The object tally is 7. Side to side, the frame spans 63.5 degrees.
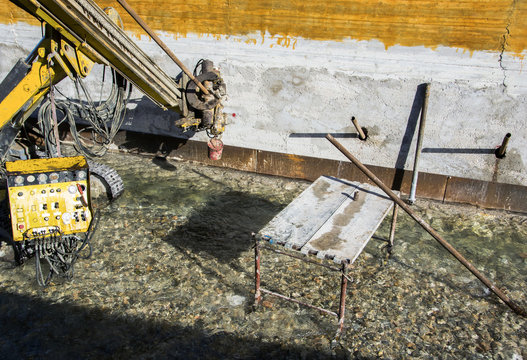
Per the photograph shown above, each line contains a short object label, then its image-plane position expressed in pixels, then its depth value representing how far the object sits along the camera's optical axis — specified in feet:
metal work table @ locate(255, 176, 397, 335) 13.79
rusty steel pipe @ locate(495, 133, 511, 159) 21.06
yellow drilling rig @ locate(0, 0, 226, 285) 16.53
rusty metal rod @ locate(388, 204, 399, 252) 18.60
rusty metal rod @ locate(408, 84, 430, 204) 21.68
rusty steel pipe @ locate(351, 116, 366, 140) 23.26
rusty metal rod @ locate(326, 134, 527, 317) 14.42
